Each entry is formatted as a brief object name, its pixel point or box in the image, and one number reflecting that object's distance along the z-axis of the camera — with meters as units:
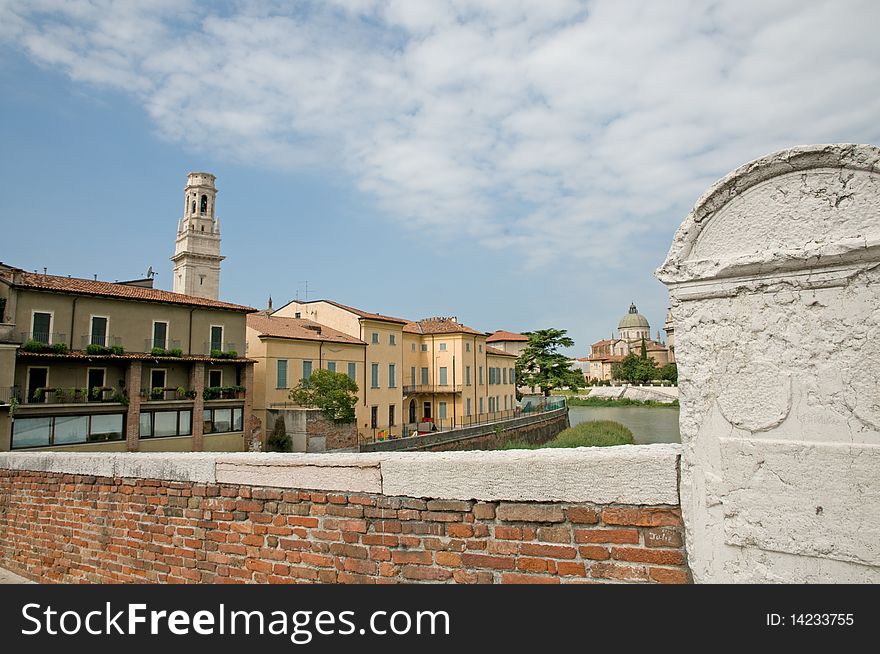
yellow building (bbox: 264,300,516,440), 33.47
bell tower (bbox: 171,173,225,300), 53.84
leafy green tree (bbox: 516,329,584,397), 48.75
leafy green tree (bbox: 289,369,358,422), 26.62
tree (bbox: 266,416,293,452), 26.47
